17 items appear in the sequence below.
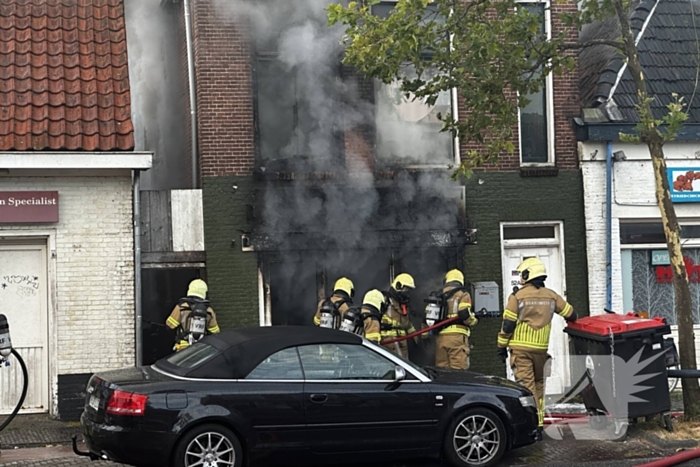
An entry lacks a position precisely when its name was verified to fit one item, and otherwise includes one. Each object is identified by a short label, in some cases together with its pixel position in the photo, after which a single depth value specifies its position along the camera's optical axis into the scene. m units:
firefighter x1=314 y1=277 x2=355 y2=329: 11.51
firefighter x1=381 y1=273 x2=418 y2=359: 11.84
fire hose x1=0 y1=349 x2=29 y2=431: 9.48
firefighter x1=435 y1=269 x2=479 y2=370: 11.55
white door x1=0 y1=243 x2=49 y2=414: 11.43
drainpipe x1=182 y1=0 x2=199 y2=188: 12.74
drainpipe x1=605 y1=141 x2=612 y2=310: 13.19
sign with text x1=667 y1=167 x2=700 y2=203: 13.33
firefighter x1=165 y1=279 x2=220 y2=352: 11.05
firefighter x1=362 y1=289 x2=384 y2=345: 11.05
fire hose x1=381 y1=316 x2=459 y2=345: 11.42
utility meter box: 12.74
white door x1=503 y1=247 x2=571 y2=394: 13.27
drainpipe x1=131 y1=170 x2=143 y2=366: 11.49
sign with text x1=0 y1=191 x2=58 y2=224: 11.13
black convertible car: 7.52
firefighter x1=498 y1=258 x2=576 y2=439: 9.89
